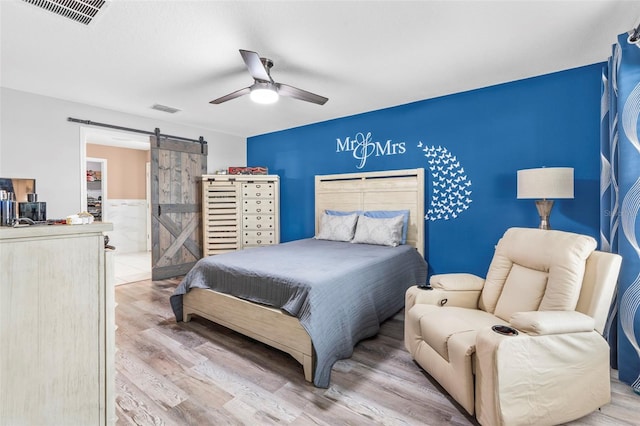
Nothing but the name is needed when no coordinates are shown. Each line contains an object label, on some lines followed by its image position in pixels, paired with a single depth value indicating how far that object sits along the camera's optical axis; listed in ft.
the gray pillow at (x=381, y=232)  11.62
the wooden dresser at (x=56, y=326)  2.84
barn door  15.01
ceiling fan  7.73
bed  6.87
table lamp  8.11
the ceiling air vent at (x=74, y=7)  6.22
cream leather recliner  4.97
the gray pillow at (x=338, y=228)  12.92
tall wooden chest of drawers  16.12
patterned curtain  6.66
